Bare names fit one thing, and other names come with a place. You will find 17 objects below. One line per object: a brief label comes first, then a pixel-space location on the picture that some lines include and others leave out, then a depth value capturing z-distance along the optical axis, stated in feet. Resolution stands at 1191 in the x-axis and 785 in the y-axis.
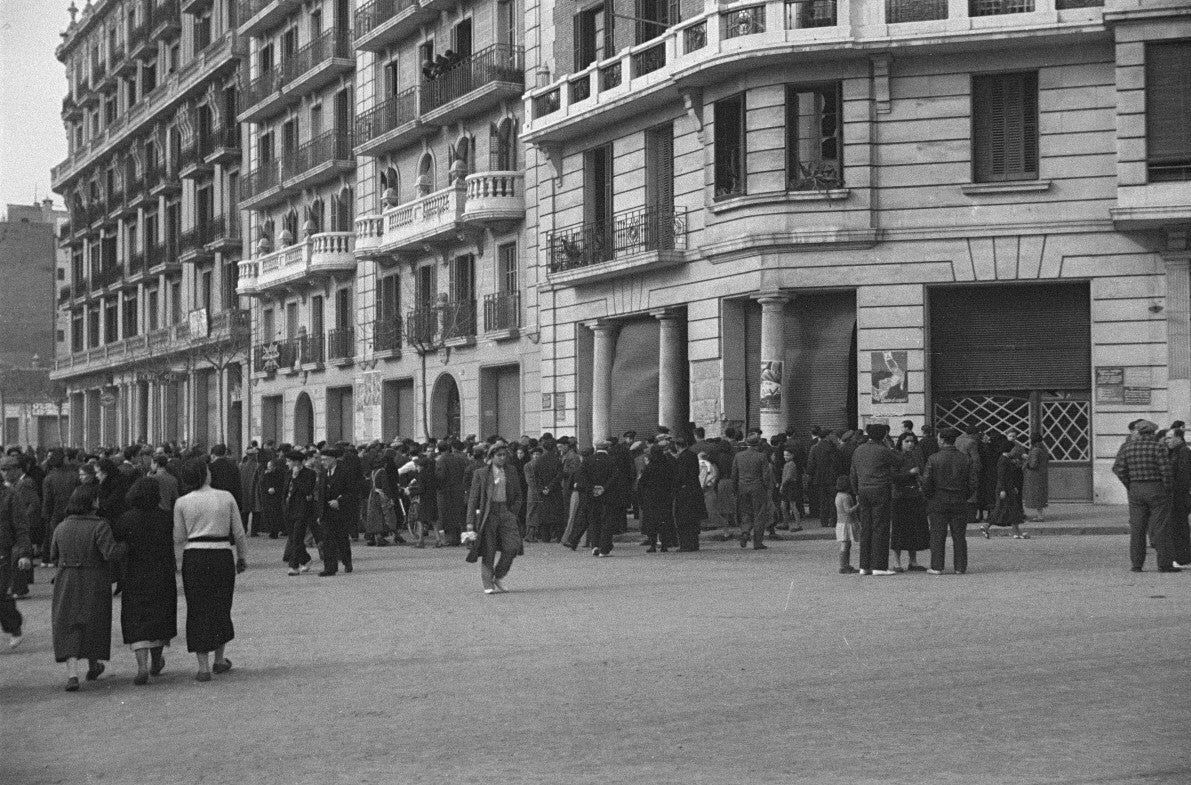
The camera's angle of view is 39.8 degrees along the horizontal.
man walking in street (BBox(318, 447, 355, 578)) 67.15
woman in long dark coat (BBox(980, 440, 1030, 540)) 76.13
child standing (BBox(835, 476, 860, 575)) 60.85
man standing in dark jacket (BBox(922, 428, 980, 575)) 59.36
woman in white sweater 37.86
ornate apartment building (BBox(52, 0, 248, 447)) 187.32
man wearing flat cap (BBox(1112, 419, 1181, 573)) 57.98
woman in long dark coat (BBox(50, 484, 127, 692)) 37.11
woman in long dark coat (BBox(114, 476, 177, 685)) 37.93
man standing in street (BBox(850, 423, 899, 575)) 59.52
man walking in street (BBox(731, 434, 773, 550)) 75.05
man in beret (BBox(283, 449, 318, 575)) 68.28
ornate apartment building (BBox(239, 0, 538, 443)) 123.65
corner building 85.66
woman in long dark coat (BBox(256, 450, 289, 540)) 87.35
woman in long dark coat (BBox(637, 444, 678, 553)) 74.64
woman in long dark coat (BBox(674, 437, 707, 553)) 74.54
